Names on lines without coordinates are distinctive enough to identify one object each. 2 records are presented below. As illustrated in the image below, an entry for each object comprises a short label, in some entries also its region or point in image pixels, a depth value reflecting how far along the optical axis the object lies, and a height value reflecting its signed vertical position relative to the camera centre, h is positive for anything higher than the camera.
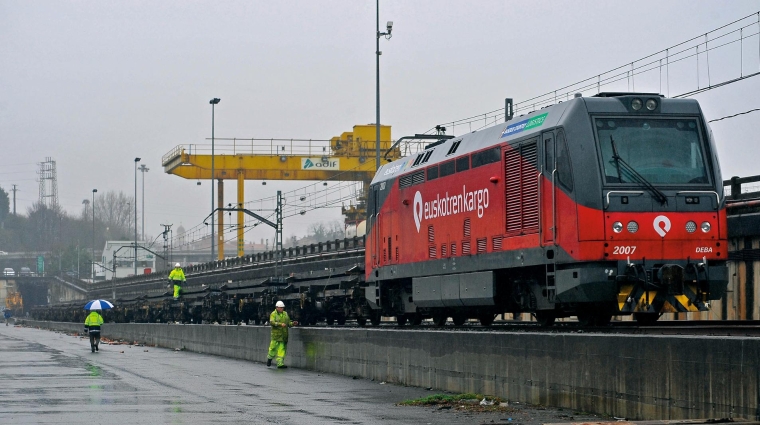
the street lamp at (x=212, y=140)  67.19 +10.16
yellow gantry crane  70.31 +9.11
